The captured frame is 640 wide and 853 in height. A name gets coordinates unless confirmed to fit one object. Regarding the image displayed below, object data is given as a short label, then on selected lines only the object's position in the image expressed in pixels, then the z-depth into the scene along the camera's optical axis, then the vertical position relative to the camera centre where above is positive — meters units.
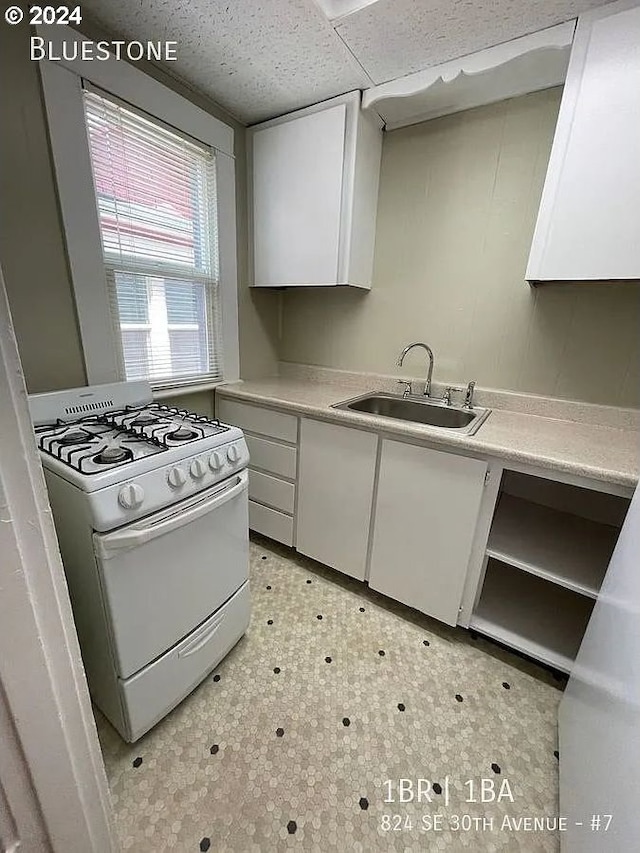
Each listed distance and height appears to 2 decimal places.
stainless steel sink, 1.69 -0.41
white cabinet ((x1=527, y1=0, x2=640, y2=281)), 1.09 +0.58
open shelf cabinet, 1.27 -0.81
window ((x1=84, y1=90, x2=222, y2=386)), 1.35 +0.34
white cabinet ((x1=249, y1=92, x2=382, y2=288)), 1.61 +0.64
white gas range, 0.86 -0.61
